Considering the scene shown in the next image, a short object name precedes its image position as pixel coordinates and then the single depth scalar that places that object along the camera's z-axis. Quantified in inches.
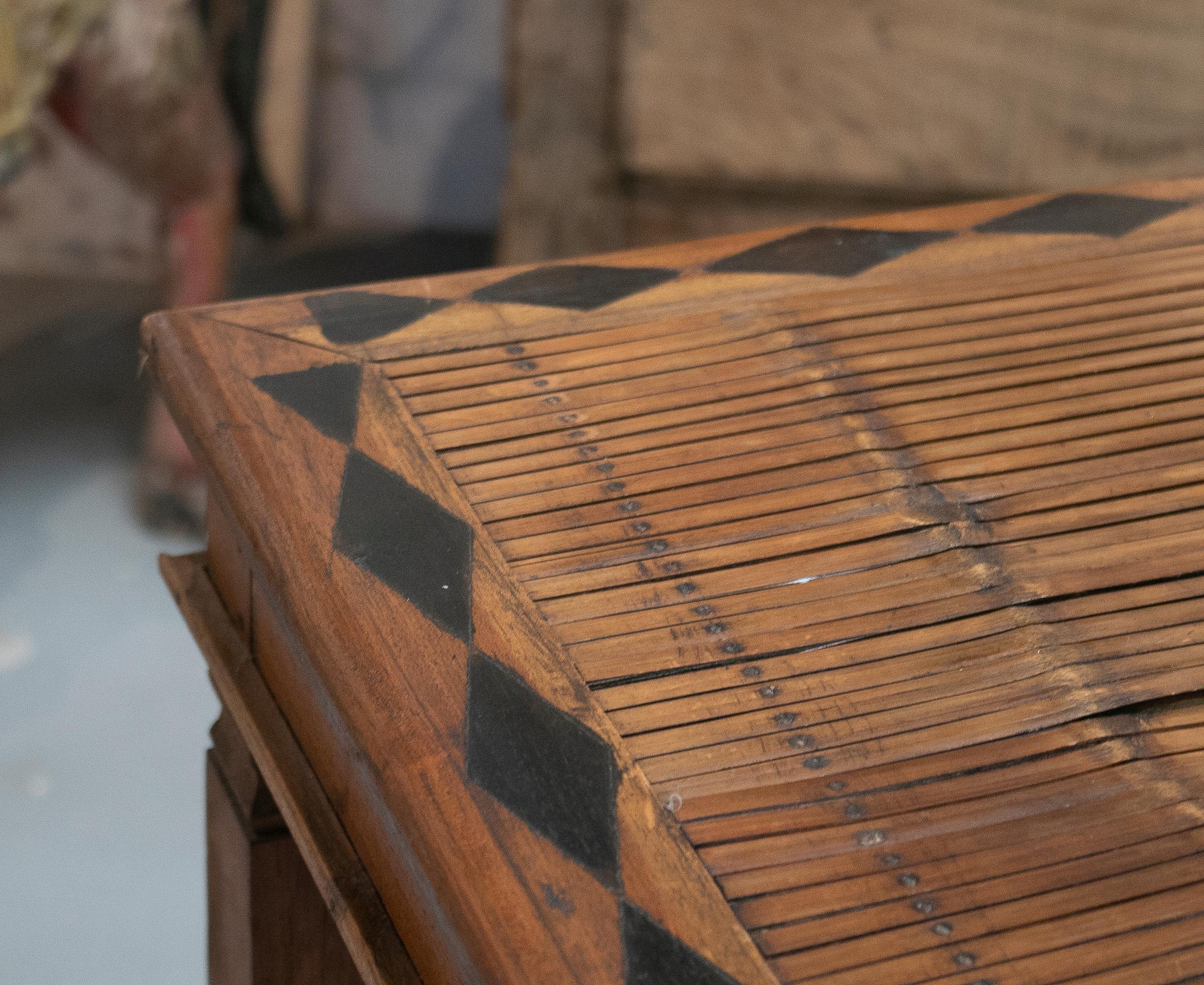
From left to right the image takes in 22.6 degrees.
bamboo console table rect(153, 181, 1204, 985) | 29.4
